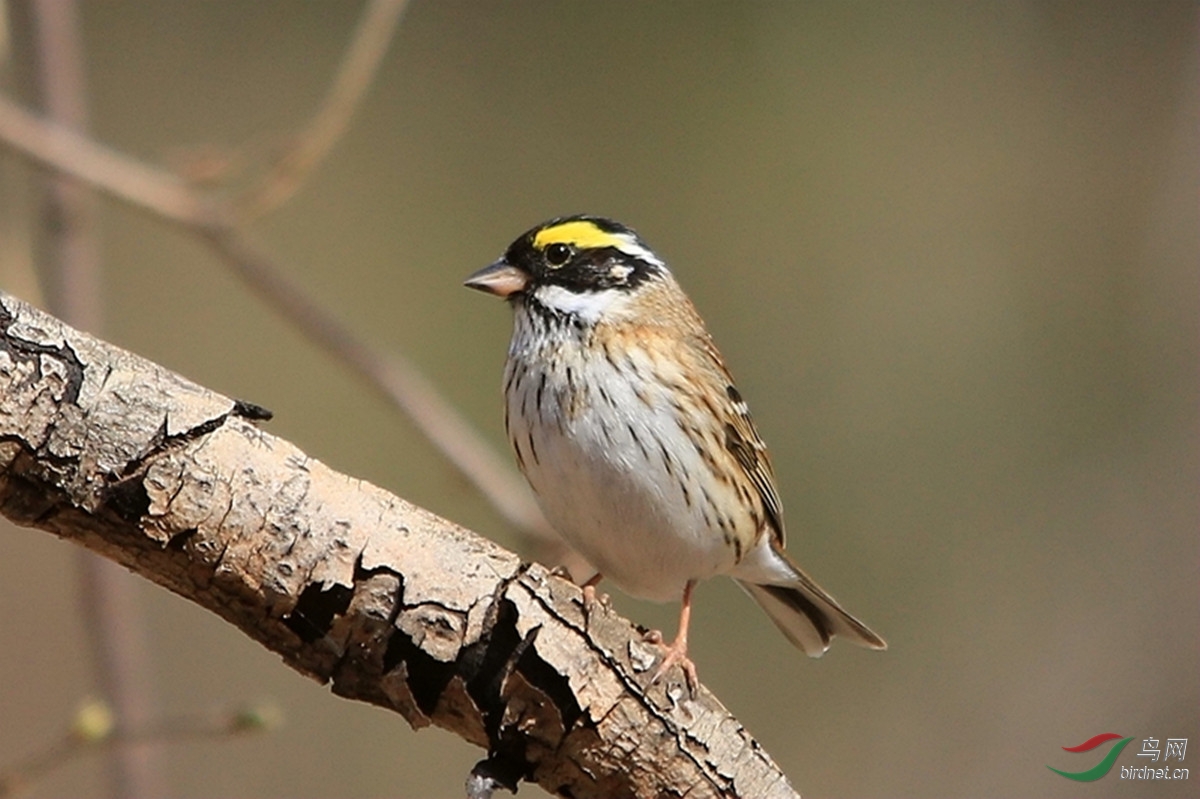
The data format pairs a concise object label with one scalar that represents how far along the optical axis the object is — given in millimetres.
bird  5914
